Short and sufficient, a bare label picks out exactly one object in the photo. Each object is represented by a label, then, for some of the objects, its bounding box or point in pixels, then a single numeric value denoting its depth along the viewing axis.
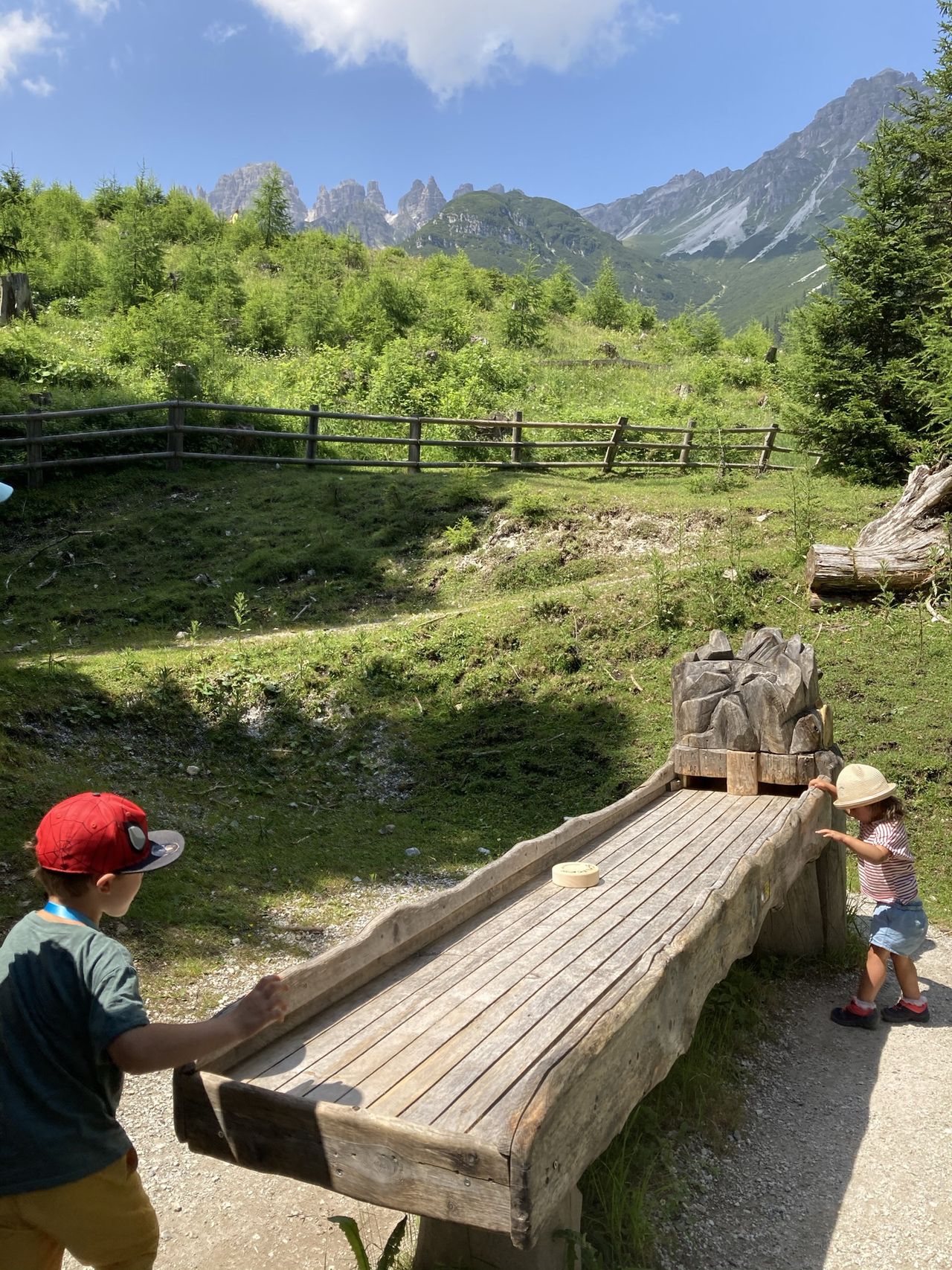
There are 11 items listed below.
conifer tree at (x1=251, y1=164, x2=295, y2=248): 36.72
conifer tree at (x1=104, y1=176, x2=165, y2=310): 25.91
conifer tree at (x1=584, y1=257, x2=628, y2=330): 37.97
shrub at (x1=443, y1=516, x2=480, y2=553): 13.21
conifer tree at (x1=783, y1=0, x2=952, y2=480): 15.33
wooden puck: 4.36
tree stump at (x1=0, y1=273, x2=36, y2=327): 22.71
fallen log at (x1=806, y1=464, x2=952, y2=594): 10.15
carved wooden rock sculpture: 5.87
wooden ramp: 2.22
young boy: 2.12
